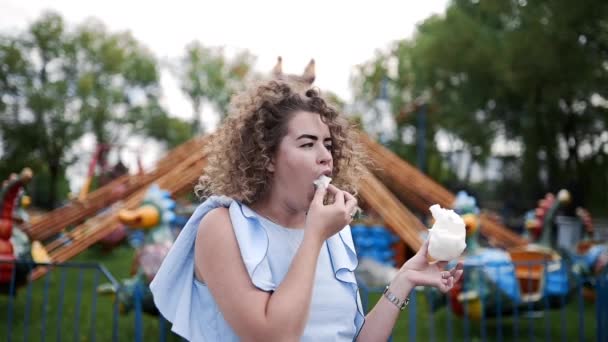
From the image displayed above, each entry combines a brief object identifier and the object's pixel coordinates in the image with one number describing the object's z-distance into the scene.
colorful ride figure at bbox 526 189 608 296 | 8.60
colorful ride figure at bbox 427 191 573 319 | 6.49
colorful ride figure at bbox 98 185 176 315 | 6.00
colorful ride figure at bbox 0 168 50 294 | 6.55
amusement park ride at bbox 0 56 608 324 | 6.50
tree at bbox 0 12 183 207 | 27.59
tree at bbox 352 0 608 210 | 16.88
